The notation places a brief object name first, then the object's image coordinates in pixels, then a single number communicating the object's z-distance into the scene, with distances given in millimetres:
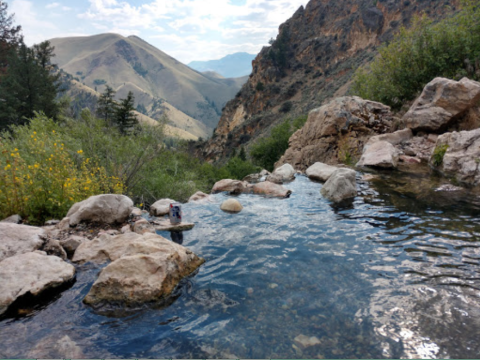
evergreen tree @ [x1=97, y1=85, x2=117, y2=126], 37866
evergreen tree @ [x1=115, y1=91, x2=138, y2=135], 33341
